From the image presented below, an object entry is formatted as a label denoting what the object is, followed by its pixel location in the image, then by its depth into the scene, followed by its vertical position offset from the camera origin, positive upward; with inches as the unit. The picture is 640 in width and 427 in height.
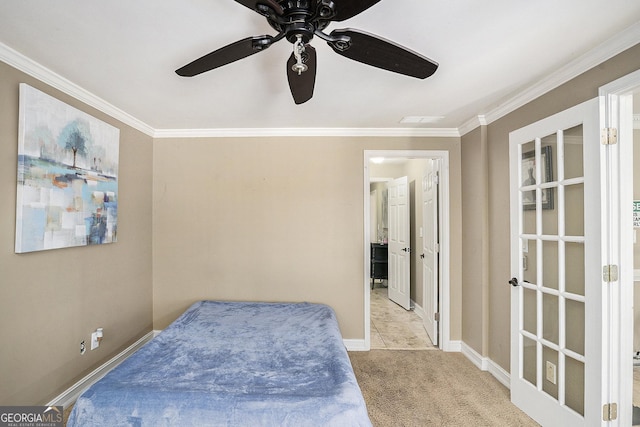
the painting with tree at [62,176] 73.0 +11.6
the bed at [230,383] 56.1 -35.9
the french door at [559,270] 68.1 -14.1
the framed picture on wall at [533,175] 80.7 +12.0
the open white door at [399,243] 182.9 -17.0
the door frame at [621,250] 65.6 -7.4
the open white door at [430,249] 131.1 -15.5
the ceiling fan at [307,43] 39.8 +27.2
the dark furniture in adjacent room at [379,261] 232.8 -34.9
